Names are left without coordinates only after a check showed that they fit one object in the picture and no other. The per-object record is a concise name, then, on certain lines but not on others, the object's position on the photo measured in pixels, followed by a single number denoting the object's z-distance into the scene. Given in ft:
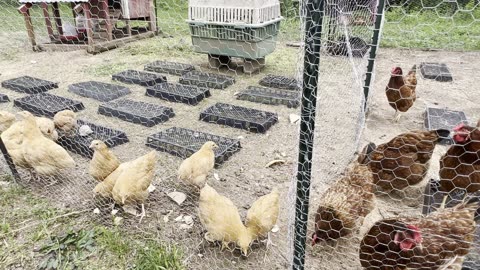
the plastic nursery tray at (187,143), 9.97
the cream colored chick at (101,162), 7.91
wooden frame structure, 20.51
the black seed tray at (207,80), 15.48
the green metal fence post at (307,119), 4.24
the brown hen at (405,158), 7.55
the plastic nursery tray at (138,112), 12.12
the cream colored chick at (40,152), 8.27
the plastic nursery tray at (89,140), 10.25
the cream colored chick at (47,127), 9.73
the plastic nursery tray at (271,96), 13.58
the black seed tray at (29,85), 15.04
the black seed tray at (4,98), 14.15
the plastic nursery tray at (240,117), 11.67
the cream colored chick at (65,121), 10.41
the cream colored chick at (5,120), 10.16
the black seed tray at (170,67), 17.34
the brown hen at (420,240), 5.13
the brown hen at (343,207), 6.44
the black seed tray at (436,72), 16.37
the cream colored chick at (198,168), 8.05
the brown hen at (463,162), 6.38
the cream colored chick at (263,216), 6.51
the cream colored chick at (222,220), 6.40
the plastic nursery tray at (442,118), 11.69
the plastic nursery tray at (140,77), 15.85
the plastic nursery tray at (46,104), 12.69
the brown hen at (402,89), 11.25
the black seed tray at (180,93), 13.82
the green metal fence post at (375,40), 8.57
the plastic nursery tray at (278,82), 15.29
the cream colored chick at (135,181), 7.24
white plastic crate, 15.49
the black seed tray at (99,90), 14.40
